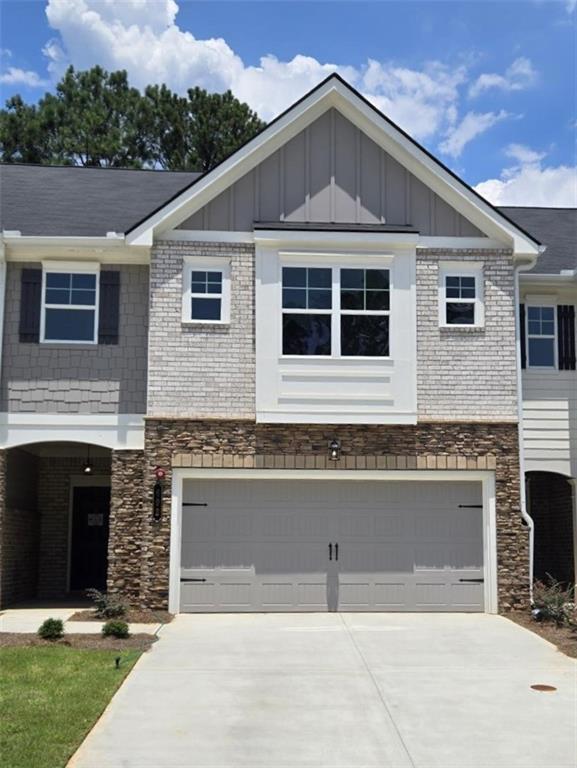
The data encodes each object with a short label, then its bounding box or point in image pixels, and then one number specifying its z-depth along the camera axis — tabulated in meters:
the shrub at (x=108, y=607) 13.96
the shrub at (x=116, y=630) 12.10
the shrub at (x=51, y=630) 11.89
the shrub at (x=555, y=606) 13.71
